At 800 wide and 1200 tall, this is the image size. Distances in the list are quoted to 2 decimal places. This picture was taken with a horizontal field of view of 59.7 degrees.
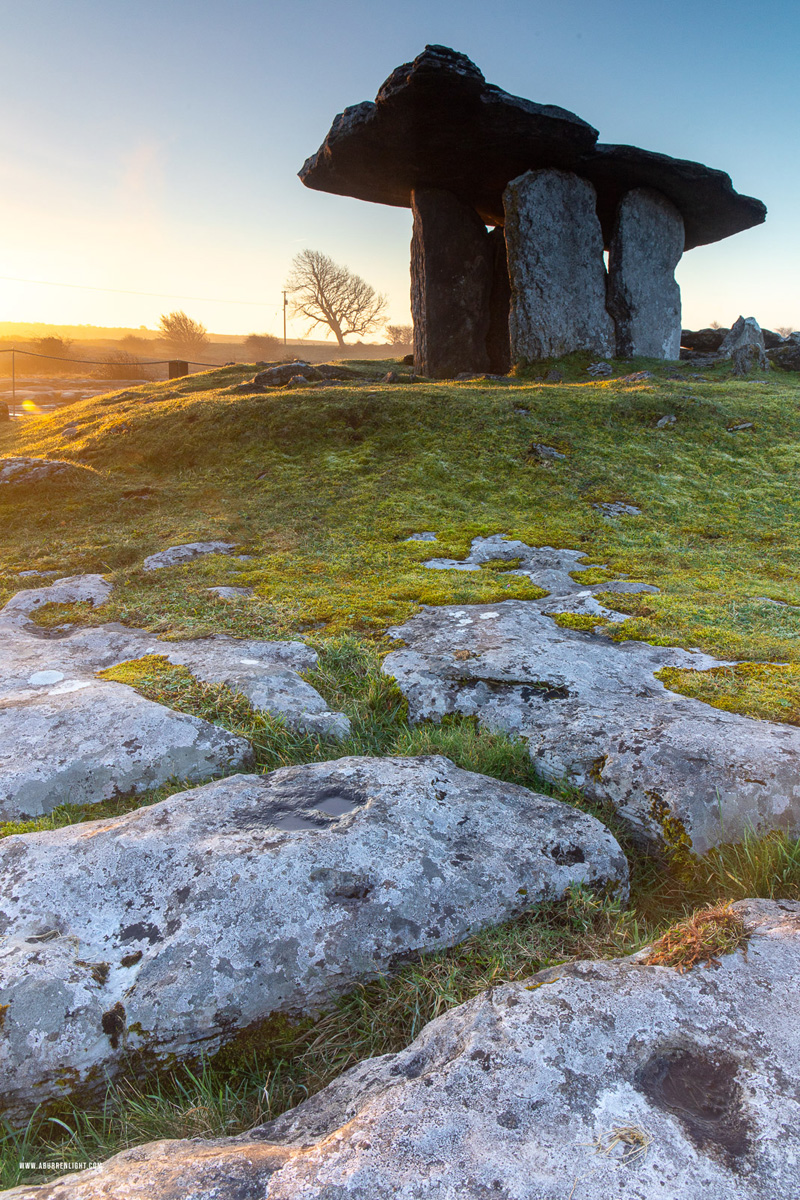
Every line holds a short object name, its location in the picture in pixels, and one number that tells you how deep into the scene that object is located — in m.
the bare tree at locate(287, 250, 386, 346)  50.62
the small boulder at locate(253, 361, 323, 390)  14.20
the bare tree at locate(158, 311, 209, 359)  56.16
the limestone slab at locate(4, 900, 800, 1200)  1.51
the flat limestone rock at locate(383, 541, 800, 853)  2.97
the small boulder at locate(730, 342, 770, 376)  16.70
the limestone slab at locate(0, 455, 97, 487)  8.53
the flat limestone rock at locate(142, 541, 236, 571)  6.48
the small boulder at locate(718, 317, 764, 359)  17.78
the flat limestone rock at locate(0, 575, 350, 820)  3.32
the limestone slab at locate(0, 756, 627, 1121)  2.16
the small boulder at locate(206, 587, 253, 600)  5.59
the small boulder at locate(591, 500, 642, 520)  7.78
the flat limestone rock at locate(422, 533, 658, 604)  5.66
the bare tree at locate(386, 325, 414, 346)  60.08
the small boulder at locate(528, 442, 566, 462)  9.05
